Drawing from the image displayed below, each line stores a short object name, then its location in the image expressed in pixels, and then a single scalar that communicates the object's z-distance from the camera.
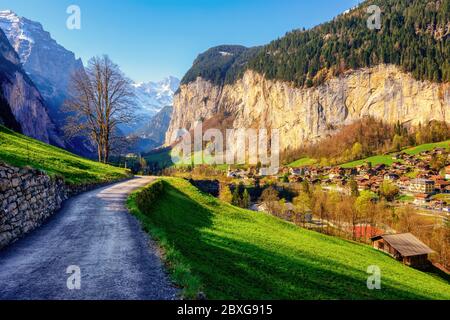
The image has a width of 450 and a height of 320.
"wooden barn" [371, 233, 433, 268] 48.13
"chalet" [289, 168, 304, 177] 192.12
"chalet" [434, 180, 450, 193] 126.88
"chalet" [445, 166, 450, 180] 134.38
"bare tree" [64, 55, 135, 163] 40.25
